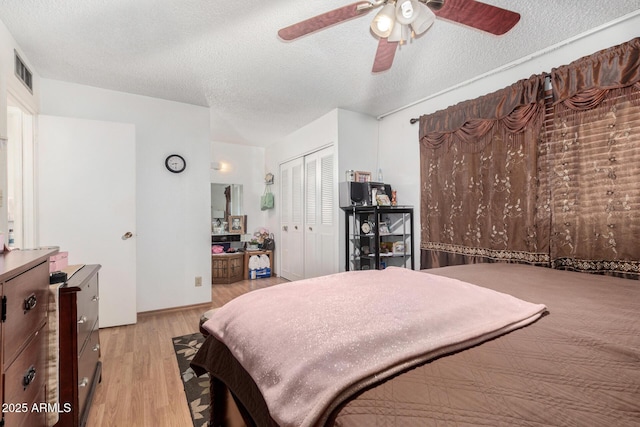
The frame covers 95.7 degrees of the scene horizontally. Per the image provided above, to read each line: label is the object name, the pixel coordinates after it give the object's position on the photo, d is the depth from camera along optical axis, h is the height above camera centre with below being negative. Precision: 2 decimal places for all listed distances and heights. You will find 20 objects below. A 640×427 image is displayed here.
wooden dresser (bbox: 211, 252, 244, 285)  4.43 -0.83
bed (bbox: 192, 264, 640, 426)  0.53 -0.37
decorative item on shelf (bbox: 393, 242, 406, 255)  3.23 -0.40
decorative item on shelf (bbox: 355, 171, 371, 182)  3.46 +0.45
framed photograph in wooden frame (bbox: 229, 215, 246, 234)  4.98 -0.17
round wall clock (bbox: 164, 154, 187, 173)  3.21 +0.58
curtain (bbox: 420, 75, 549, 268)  2.15 +0.26
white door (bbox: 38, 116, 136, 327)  2.56 +0.15
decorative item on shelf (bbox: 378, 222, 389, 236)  3.33 -0.18
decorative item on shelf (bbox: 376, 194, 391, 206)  3.19 +0.14
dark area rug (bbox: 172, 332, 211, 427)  1.57 -1.08
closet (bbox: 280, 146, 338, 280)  3.60 -0.04
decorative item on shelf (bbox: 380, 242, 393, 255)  3.28 -0.39
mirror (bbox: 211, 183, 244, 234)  4.85 +0.18
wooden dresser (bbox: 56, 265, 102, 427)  1.31 -0.64
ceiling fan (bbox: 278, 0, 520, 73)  1.29 +0.93
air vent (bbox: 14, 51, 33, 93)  2.18 +1.13
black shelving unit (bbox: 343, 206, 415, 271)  3.20 -0.29
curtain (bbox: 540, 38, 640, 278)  1.73 +0.32
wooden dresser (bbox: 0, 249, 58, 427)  0.84 -0.40
